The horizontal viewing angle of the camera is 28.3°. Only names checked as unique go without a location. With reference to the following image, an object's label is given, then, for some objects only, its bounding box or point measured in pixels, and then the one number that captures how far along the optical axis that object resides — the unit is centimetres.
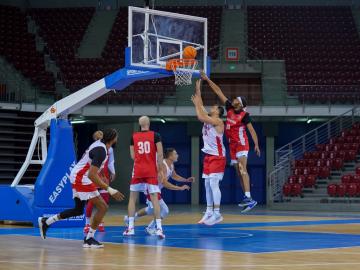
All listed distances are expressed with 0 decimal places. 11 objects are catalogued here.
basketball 1350
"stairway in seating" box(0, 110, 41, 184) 2686
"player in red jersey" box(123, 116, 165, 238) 1130
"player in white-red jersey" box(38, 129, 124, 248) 959
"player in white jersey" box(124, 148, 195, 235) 1273
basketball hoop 1296
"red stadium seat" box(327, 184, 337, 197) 2531
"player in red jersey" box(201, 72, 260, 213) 1301
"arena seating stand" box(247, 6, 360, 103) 2866
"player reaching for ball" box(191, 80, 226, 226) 1287
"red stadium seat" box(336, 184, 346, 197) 2516
